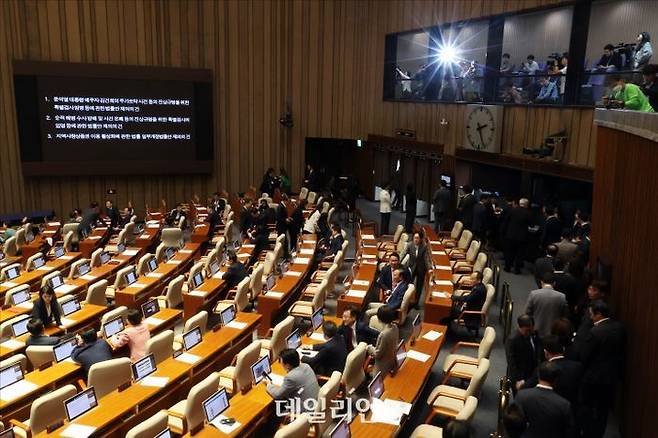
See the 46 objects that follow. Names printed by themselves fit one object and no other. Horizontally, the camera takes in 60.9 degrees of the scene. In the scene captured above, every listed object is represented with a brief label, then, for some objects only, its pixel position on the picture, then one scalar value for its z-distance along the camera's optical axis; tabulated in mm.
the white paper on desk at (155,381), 5992
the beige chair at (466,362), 6371
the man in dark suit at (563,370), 5145
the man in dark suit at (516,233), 11141
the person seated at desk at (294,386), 5336
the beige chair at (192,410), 5137
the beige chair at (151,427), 4574
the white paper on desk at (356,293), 8858
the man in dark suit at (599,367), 5387
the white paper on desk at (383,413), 5207
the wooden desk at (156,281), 9281
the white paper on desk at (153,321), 7969
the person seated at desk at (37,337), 6824
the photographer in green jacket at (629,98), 6641
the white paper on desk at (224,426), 5098
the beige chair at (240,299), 8820
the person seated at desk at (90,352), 6406
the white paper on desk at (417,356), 6504
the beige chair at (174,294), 9070
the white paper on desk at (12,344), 7148
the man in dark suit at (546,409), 4457
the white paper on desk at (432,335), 7125
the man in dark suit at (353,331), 6609
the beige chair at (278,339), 6801
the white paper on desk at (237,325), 7695
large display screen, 15766
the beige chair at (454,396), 5484
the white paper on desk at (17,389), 5887
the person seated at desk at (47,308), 7664
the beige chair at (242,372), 5918
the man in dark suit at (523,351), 5824
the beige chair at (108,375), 5754
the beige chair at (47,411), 5155
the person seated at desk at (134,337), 6839
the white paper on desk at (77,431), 4992
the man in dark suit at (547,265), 7899
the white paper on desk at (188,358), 6570
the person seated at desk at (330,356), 6250
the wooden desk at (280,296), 8789
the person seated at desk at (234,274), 9531
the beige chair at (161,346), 6547
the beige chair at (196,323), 7124
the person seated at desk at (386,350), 6117
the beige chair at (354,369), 5934
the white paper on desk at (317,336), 7158
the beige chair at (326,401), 5184
